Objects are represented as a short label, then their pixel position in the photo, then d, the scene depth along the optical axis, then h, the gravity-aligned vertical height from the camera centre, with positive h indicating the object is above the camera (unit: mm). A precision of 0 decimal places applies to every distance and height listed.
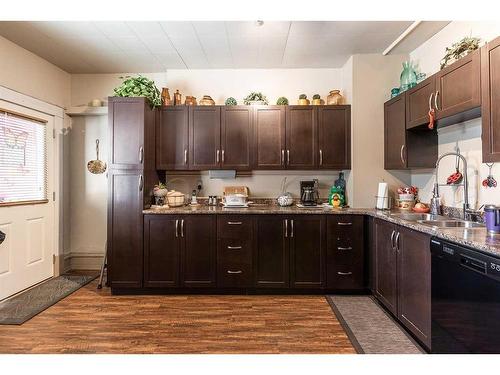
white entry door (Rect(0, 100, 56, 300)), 3377 -111
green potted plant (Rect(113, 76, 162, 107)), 3578 +1137
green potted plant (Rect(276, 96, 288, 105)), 3939 +1090
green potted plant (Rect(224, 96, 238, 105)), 3967 +1096
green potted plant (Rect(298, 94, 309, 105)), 3930 +1099
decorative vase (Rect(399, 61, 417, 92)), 3315 +1184
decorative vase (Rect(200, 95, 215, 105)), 3955 +1097
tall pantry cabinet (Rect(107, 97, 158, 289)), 3492 -30
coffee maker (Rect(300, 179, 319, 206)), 3920 -61
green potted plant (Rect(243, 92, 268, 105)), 3961 +1121
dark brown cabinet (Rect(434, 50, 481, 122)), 2209 +753
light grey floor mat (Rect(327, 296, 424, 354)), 2348 -1184
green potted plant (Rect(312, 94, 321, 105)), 3947 +1116
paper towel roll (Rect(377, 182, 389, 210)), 3488 -77
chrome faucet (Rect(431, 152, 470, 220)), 2639 -16
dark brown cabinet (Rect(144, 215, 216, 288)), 3480 -694
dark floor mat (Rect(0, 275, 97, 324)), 2926 -1169
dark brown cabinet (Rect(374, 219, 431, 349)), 2250 -715
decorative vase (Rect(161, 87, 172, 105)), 3950 +1150
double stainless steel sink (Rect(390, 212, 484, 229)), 2538 -285
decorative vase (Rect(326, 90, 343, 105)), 3939 +1134
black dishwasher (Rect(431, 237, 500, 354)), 1686 -665
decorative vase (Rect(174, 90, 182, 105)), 3979 +1141
